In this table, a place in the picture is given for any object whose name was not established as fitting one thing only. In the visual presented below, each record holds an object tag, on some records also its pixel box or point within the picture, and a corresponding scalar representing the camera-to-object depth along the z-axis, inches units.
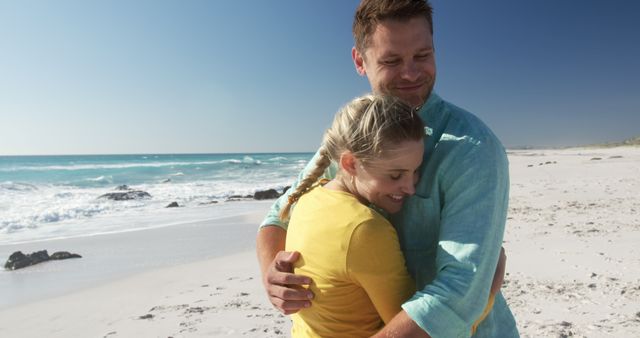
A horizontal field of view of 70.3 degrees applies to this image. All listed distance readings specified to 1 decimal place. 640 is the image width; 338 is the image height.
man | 48.7
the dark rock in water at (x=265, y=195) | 692.7
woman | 51.6
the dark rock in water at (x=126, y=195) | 724.0
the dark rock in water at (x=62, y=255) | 298.2
